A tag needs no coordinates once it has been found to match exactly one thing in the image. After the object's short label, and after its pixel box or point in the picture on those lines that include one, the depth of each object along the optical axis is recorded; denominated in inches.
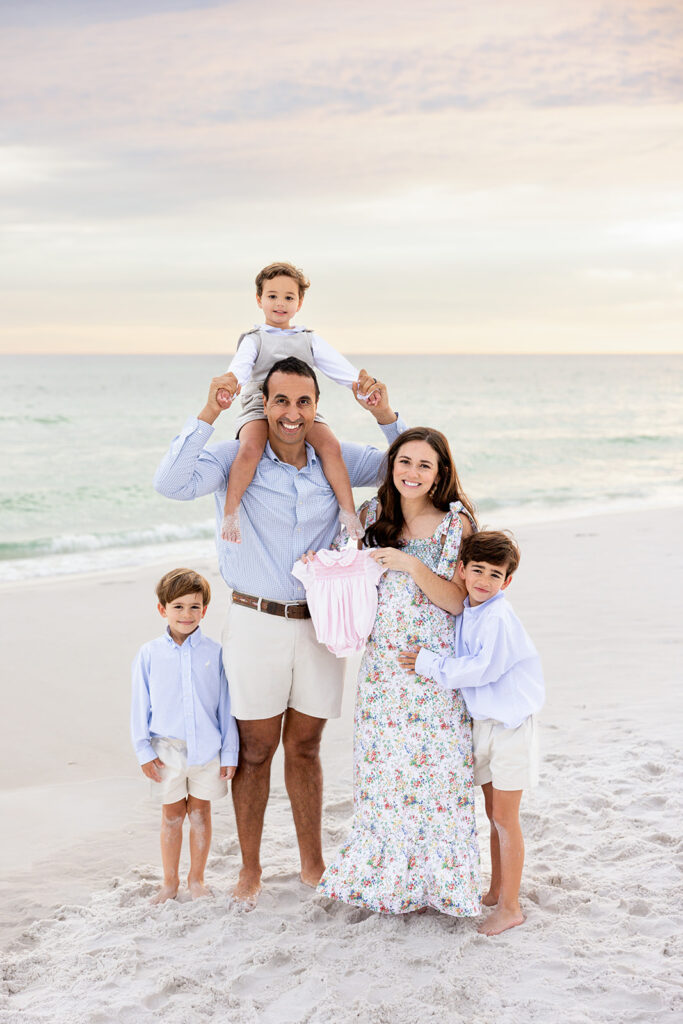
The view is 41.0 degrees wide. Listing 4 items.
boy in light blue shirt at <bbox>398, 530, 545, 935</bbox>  129.3
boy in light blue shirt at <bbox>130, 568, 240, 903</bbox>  138.5
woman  132.3
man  137.9
